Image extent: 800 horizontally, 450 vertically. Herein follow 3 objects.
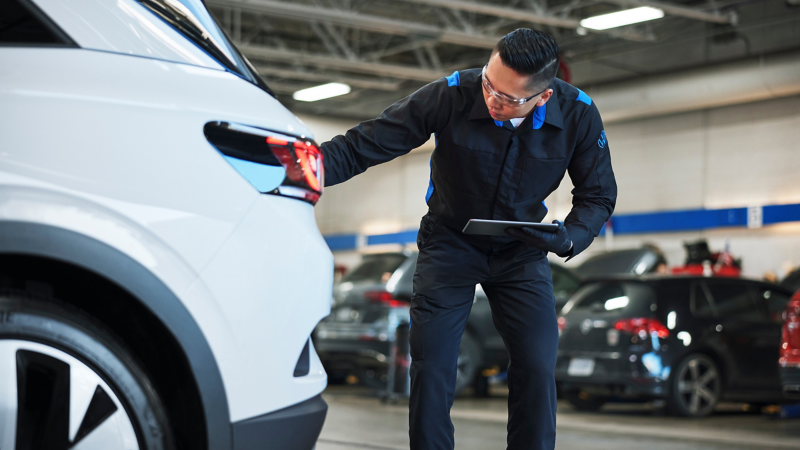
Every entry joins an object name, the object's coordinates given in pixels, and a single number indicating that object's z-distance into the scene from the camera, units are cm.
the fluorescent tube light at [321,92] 1772
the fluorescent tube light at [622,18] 1274
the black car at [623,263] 1086
